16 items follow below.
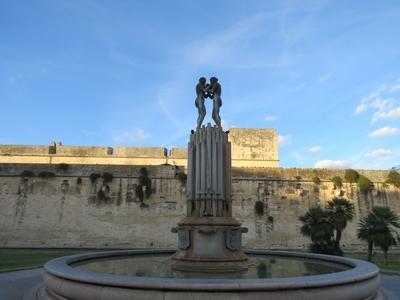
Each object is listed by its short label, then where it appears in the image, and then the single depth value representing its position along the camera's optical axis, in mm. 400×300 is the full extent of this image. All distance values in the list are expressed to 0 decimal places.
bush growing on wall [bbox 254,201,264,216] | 21984
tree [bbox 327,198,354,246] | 14258
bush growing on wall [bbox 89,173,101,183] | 21891
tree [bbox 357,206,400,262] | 14107
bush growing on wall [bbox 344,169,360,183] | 22922
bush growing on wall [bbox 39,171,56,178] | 21886
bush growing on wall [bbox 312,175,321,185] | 22922
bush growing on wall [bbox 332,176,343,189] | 22750
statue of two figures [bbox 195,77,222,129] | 7368
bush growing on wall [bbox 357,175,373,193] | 22734
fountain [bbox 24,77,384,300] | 3568
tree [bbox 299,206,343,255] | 13594
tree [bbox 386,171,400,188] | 23109
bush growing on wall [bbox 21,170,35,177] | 21844
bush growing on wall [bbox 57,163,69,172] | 22062
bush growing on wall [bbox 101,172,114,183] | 21859
